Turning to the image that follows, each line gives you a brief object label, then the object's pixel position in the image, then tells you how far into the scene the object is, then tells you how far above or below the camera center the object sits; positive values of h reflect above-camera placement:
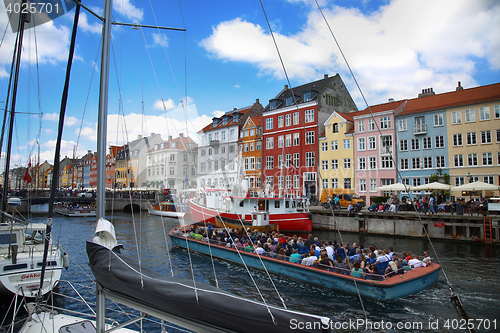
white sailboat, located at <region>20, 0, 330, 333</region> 3.00 -1.25
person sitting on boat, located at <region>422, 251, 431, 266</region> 12.16 -3.17
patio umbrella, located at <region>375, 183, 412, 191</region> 26.96 -0.54
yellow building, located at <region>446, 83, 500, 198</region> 29.67 +4.33
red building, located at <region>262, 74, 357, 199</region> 43.50 +7.90
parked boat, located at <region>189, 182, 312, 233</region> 28.17 -2.49
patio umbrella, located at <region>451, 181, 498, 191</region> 22.40 -0.54
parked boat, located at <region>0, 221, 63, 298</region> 9.16 -2.54
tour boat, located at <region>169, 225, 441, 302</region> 10.66 -3.73
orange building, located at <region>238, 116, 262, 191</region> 50.69 +5.71
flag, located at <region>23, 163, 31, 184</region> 20.22 +0.72
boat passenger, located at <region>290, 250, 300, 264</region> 13.28 -3.29
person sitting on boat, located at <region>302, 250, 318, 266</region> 12.83 -3.27
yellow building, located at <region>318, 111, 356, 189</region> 39.50 +3.98
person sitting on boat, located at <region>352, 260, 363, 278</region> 11.20 -3.29
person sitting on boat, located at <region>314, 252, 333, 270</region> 12.09 -3.24
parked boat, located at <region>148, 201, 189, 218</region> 43.58 -3.76
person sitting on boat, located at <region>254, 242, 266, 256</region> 14.52 -3.20
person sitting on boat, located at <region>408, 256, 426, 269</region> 12.04 -3.25
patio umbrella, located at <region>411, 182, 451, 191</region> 25.38 -0.48
